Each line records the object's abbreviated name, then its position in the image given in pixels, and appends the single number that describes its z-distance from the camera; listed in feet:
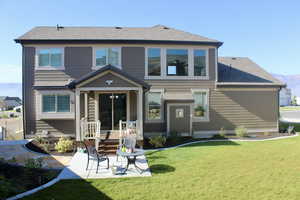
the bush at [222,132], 37.81
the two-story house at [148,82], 35.17
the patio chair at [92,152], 19.55
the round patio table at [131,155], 19.48
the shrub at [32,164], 19.43
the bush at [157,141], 30.26
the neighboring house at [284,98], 201.05
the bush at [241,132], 37.12
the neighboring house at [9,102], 163.88
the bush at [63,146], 27.63
